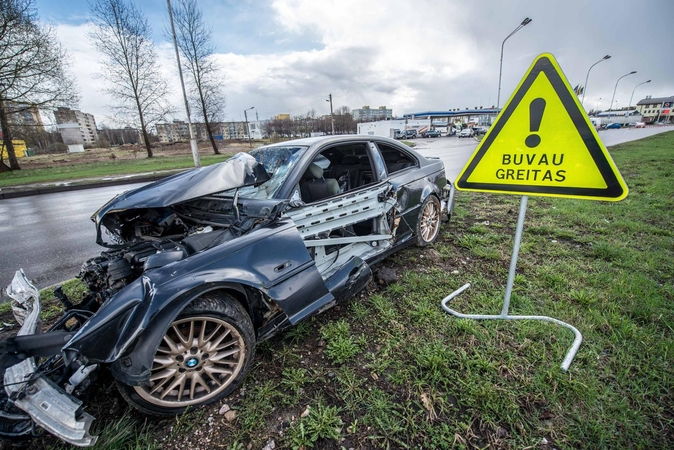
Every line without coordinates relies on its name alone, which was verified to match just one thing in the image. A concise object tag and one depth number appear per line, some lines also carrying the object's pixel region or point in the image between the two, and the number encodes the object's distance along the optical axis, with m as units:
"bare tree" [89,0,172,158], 20.00
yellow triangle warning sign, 1.86
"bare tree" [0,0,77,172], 13.88
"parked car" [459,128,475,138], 41.79
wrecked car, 1.46
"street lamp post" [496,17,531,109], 17.35
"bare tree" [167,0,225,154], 20.53
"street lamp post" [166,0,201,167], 12.28
